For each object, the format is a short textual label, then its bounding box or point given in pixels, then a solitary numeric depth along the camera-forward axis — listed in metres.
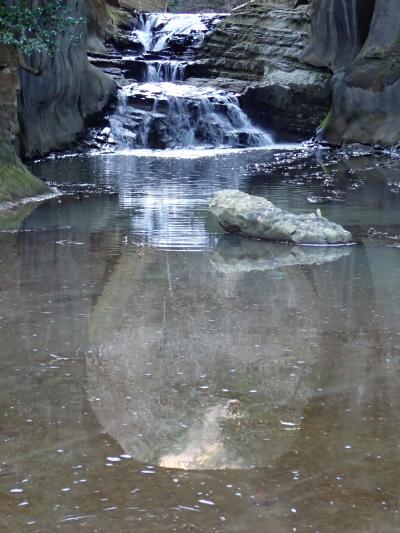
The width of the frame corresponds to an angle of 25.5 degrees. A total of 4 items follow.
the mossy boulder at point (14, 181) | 13.16
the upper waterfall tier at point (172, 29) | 32.78
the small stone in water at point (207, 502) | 3.54
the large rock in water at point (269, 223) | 10.00
